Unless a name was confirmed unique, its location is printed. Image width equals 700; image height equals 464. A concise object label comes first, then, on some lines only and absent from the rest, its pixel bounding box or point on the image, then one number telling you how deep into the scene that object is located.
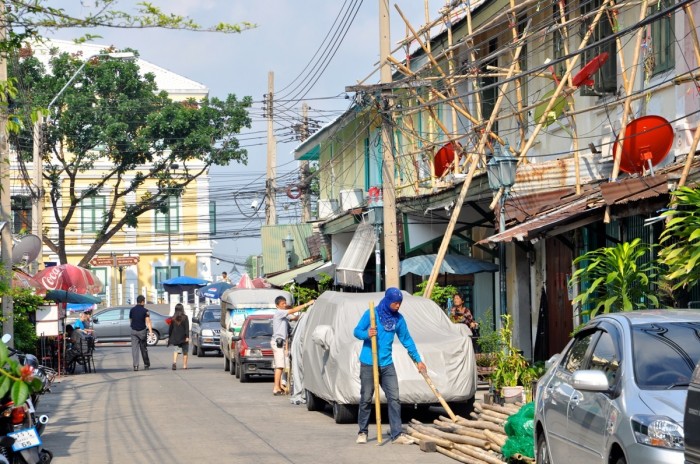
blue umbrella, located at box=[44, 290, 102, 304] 31.70
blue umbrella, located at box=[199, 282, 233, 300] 50.56
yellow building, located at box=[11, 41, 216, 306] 66.94
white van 32.34
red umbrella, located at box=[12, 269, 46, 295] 25.92
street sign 65.69
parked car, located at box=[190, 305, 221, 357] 40.66
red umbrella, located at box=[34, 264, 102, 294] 31.41
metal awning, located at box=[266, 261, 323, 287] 41.66
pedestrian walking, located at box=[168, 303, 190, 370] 31.89
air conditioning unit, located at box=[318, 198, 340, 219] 40.06
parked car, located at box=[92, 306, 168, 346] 50.41
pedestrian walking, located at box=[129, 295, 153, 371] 31.48
